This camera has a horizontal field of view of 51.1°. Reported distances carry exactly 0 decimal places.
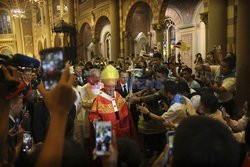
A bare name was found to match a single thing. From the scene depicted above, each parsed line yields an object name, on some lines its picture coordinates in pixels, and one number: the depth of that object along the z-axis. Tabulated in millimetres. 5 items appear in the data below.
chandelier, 21359
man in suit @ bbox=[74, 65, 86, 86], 6142
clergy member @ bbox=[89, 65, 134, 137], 3418
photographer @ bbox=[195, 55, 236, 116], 4320
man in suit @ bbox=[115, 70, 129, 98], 5357
